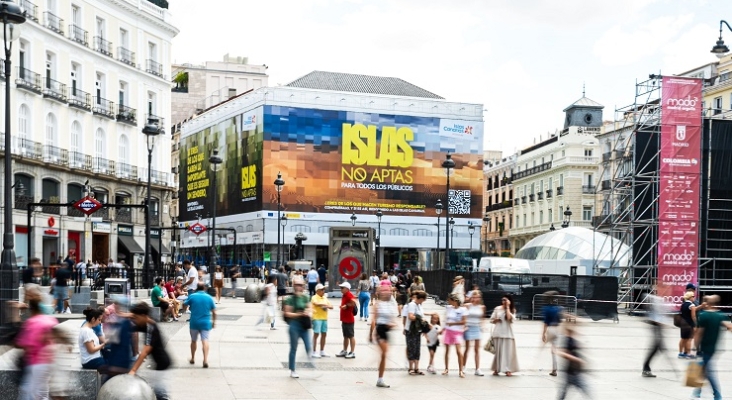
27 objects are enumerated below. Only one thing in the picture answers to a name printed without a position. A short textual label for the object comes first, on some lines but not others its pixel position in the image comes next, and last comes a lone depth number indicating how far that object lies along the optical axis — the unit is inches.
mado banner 1229.1
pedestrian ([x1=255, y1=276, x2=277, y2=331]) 923.4
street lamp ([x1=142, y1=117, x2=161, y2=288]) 1167.6
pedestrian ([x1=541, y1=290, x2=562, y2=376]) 513.1
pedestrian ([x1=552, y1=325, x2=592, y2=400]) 455.2
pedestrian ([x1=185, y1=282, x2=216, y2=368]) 605.6
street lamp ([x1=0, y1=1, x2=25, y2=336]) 612.1
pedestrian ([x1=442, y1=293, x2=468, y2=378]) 618.2
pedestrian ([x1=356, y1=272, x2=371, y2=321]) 1012.2
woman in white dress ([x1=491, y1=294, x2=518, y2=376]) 620.4
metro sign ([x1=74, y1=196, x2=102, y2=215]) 977.5
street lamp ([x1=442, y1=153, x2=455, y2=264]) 1470.2
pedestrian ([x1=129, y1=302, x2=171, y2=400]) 402.9
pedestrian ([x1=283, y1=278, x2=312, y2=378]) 576.2
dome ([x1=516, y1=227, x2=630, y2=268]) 1929.1
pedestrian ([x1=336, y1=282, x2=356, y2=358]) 677.9
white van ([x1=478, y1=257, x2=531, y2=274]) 1686.8
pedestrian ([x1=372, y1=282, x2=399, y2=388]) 557.0
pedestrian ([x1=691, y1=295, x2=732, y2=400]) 504.1
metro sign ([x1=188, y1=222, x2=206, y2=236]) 1396.4
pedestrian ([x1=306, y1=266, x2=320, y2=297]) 1417.3
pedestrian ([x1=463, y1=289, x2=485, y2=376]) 621.9
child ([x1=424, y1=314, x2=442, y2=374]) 622.5
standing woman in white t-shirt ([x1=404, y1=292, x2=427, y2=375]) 607.8
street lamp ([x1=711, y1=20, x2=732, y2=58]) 1019.9
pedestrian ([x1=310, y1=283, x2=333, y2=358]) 673.5
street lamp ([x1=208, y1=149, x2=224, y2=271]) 1498.5
